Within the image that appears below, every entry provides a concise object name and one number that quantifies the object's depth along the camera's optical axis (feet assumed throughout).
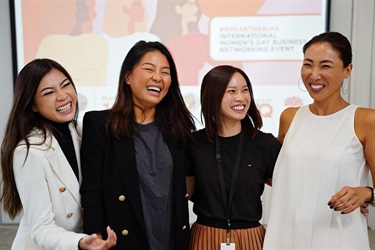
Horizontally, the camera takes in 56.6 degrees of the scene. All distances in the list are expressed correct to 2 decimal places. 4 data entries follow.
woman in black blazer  4.54
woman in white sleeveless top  4.68
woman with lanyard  5.10
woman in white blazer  4.16
